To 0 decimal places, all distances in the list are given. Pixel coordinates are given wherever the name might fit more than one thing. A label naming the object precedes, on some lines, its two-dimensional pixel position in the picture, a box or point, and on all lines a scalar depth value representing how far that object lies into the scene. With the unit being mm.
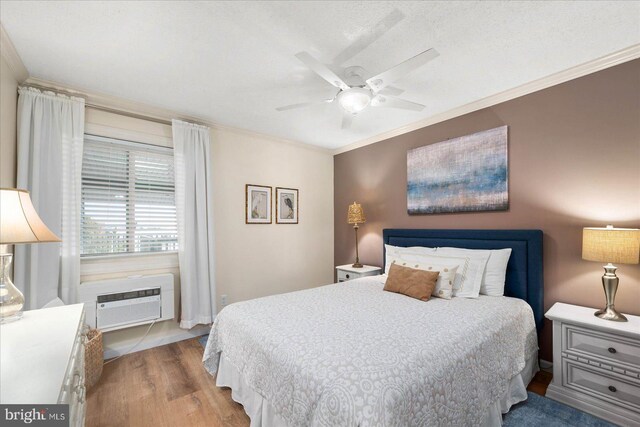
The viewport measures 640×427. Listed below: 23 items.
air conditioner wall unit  2609
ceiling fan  1688
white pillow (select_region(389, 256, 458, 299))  2440
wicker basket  2256
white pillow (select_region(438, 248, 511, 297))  2482
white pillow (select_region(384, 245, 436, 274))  2928
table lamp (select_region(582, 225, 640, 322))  1859
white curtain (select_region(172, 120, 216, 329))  3068
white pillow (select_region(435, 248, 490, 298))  2459
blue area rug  1835
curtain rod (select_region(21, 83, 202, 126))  2471
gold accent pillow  2402
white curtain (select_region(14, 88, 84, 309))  2301
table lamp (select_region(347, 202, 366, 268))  3908
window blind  2768
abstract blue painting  2764
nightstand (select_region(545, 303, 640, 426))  1804
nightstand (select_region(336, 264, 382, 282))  3693
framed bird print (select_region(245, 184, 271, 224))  3732
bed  1229
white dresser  835
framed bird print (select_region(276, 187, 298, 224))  4023
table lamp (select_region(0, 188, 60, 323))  1235
